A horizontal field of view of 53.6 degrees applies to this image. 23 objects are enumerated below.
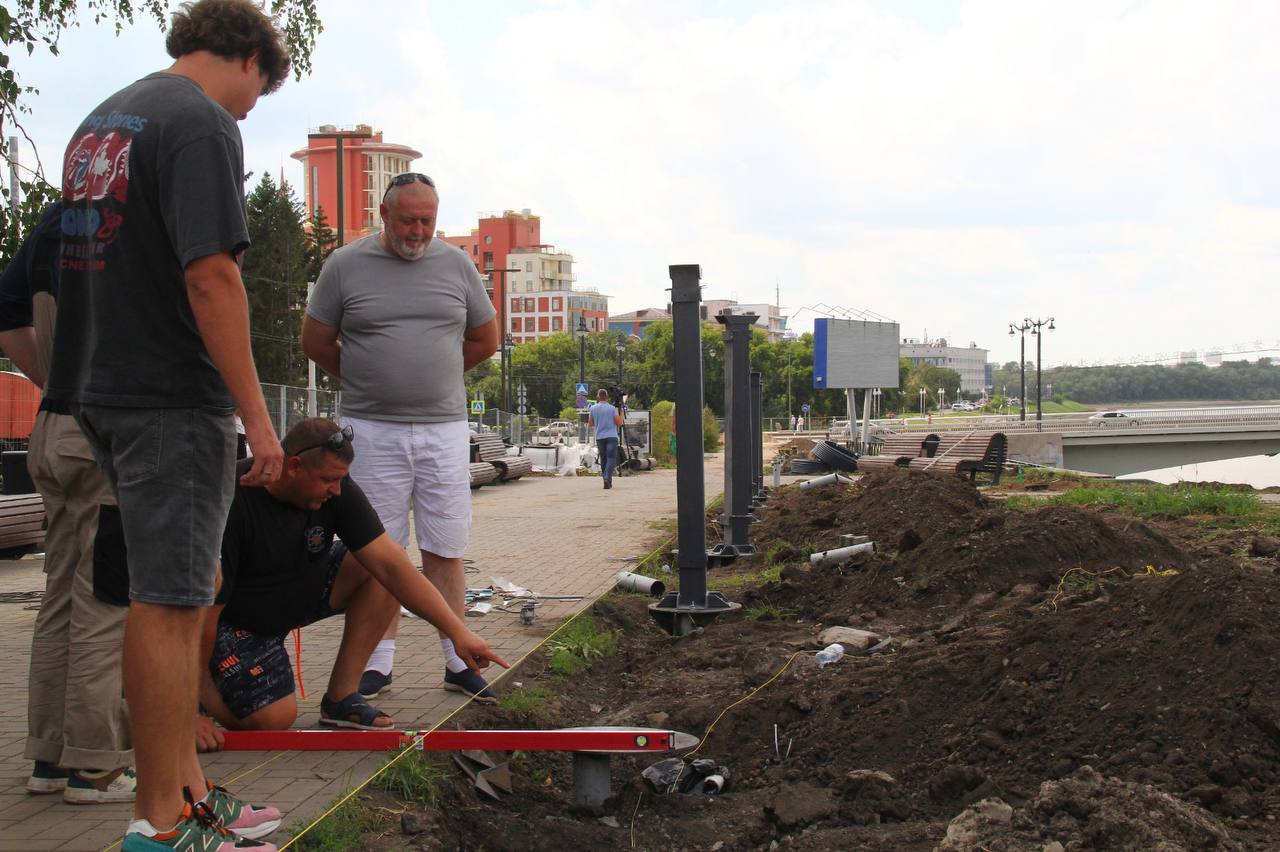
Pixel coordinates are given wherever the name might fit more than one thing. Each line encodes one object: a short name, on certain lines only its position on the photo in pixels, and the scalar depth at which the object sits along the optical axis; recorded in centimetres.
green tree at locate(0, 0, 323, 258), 627
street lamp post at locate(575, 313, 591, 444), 4481
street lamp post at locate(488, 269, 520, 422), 5922
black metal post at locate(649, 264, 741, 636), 703
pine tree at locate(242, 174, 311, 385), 5509
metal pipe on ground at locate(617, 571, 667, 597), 807
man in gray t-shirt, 497
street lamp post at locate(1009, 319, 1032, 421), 6681
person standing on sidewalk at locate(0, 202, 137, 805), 365
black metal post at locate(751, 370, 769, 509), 1849
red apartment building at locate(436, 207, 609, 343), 15650
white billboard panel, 4266
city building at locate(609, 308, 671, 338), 19212
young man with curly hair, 297
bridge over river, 4878
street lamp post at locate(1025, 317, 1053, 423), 6431
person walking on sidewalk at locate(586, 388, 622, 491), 2256
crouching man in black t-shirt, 409
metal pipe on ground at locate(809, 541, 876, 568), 920
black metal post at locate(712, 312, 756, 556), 1059
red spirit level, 379
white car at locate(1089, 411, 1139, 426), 5841
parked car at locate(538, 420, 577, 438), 6775
